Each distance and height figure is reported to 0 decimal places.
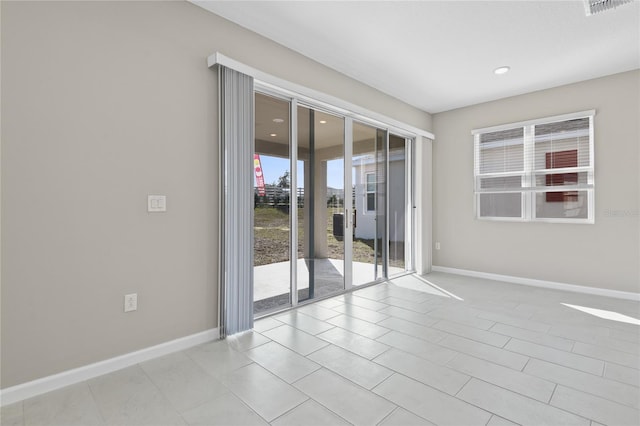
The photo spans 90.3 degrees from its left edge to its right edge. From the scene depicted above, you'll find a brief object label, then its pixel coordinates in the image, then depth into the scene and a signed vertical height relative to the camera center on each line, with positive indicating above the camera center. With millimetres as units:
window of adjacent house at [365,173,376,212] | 4535 +268
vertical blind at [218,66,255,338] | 2695 +89
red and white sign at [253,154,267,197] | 3143 +345
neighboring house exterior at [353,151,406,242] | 4395 +211
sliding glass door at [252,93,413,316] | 3242 +77
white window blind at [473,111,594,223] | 4172 +554
